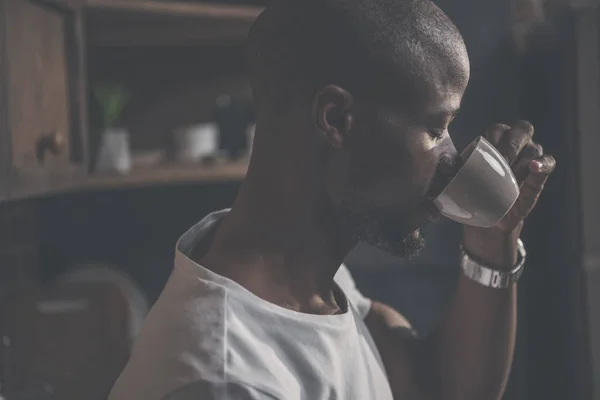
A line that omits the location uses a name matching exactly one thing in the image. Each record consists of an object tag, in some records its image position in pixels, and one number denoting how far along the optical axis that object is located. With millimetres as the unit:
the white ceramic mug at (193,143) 1688
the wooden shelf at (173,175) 1507
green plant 1622
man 659
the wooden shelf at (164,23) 1482
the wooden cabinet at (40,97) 950
